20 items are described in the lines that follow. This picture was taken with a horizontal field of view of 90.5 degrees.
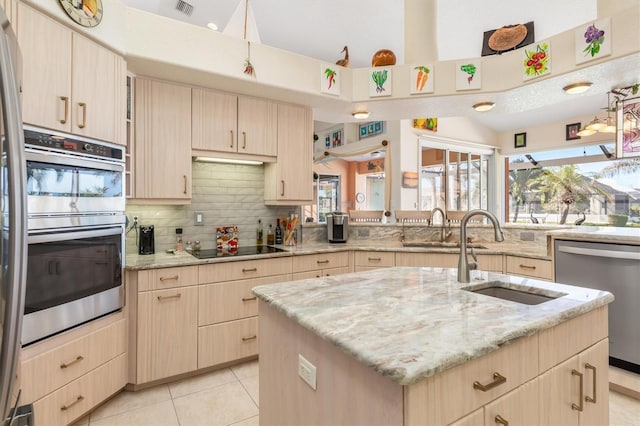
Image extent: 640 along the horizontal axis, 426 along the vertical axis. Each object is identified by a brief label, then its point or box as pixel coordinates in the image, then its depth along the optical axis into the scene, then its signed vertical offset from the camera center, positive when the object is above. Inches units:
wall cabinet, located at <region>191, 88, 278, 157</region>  106.4 +32.2
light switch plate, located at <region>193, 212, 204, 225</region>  117.6 -1.4
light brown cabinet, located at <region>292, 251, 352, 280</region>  113.3 -18.7
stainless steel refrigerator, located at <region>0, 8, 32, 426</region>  27.0 -1.2
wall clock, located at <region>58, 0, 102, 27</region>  71.6 +47.6
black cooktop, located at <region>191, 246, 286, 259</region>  105.0 -13.3
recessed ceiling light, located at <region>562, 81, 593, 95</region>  101.0 +41.6
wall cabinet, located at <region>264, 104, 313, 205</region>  123.6 +20.5
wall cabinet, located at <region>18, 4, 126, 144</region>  65.0 +30.8
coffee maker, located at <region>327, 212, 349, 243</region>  136.6 -4.9
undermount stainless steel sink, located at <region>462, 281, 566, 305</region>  55.6 -14.3
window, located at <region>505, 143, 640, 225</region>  224.2 +23.6
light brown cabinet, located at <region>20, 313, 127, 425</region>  64.1 -35.2
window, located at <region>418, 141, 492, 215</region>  249.1 +30.7
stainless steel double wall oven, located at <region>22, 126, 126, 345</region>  64.2 -3.9
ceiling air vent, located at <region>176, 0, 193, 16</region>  130.0 +86.7
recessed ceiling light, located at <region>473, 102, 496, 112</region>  117.4 +41.0
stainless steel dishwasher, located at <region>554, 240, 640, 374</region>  88.5 -19.8
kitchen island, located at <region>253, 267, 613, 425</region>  31.7 -16.6
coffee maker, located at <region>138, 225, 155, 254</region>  104.5 -8.9
